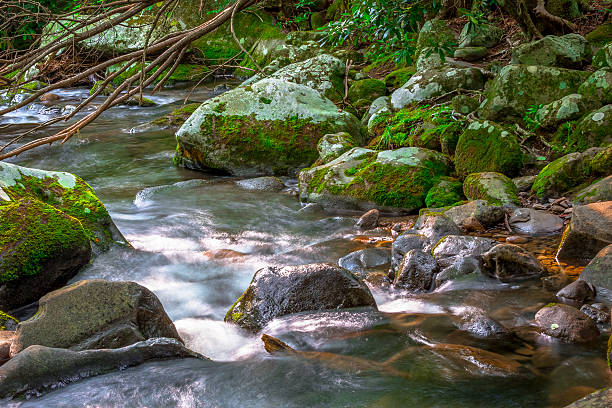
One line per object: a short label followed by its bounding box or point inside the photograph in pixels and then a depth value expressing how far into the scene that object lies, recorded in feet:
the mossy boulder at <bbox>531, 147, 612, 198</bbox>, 16.81
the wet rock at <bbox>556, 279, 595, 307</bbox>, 11.53
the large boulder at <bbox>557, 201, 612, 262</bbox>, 12.85
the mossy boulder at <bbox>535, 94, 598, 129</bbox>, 19.55
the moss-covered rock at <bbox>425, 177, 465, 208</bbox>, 18.65
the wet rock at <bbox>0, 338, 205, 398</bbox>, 8.54
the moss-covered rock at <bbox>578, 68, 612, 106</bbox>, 19.33
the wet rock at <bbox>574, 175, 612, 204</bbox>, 15.10
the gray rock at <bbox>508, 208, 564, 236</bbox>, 15.70
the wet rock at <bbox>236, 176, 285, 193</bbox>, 23.83
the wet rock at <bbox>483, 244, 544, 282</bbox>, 13.20
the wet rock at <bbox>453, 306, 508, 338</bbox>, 10.68
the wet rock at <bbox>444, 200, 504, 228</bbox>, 16.52
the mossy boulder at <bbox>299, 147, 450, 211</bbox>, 19.54
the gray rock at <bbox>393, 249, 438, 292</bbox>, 13.37
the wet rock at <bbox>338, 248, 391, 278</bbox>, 14.95
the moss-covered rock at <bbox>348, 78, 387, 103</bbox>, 32.71
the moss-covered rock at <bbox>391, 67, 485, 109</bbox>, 26.58
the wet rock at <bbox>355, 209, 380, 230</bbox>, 18.29
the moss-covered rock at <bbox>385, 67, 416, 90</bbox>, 33.17
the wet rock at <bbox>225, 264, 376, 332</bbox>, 12.15
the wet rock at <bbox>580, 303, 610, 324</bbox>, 10.62
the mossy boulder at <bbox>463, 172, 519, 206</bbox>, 17.21
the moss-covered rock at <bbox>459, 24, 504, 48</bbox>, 34.29
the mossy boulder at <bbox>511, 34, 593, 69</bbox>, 24.76
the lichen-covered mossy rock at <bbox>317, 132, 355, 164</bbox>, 23.61
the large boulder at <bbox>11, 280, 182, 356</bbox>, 9.86
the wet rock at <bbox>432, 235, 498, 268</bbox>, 13.93
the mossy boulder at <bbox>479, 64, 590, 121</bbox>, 21.29
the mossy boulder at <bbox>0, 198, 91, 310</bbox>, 12.77
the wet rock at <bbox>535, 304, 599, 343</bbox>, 10.14
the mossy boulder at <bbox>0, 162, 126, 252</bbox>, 15.72
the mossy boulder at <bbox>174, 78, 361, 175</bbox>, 25.84
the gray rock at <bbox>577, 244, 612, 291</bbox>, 11.62
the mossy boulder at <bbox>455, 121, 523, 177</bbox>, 19.21
